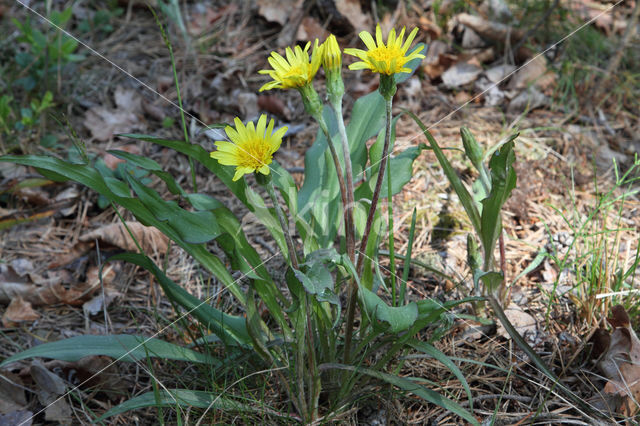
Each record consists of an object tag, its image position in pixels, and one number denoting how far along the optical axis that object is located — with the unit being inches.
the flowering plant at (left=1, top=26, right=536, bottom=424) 41.4
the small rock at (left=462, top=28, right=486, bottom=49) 103.7
